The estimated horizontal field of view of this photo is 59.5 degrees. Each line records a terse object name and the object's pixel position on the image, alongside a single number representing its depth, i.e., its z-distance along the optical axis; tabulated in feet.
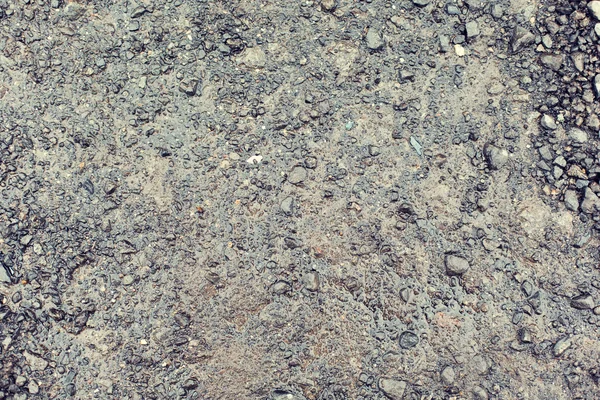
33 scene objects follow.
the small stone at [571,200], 6.99
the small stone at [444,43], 7.25
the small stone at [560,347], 6.81
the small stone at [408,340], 6.84
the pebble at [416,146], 7.11
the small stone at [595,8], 7.12
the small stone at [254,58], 7.29
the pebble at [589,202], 6.95
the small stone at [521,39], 7.22
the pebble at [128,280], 6.93
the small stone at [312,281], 6.89
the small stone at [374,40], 7.27
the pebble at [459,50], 7.26
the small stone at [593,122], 7.06
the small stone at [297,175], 7.07
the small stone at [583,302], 6.86
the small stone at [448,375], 6.83
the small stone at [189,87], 7.19
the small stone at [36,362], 6.91
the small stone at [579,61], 7.15
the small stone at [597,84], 7.09
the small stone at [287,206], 7.01
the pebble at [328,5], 7.34
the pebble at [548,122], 7.10
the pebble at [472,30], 7.25
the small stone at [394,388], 6.80
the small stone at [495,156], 7.05
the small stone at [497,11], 7.29
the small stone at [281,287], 6.89
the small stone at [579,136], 7.07
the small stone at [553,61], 7.20
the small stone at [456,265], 6.89
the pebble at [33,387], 6.91
